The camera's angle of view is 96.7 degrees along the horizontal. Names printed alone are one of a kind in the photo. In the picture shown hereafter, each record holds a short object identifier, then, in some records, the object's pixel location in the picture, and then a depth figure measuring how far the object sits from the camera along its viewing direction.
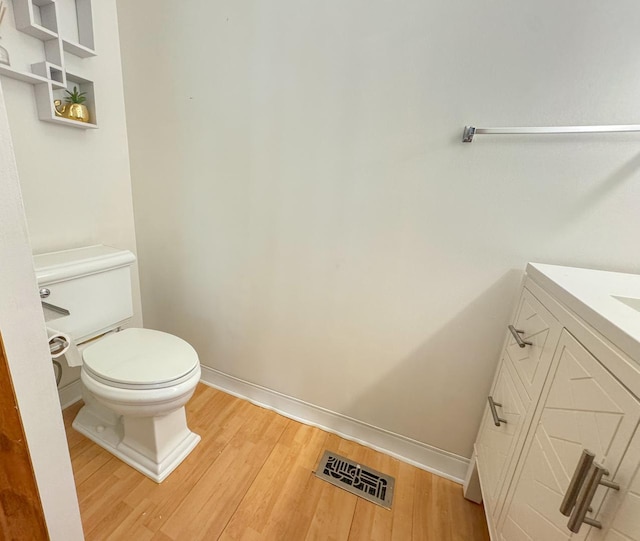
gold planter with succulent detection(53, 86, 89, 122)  1.26
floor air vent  1.15
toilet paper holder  0.93
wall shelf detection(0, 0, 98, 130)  1.06
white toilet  1.04
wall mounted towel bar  0.80
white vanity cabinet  0.45
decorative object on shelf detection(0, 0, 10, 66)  0.98
